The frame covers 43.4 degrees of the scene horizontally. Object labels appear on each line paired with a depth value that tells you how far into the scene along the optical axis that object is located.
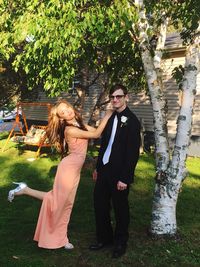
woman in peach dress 3.34
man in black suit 3.11
